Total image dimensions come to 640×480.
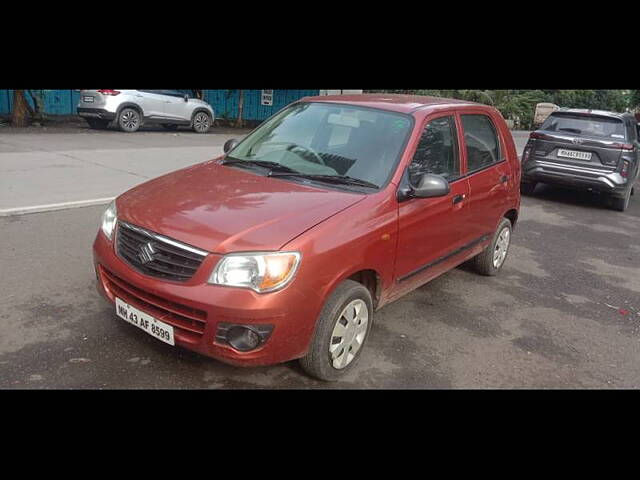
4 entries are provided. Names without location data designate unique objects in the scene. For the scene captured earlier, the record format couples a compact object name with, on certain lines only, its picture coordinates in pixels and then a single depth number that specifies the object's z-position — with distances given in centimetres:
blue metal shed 1664
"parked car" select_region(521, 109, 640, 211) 948
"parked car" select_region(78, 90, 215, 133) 1441
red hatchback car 294
